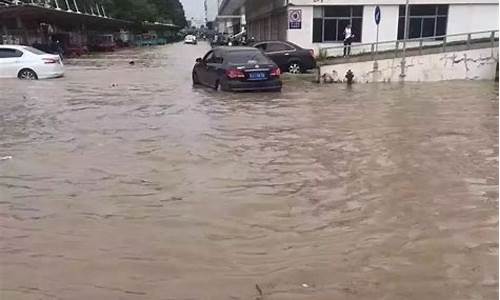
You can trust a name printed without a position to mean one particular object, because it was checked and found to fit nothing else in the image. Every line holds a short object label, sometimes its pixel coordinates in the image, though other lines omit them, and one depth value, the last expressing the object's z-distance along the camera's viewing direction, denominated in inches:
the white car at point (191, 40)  3698.3
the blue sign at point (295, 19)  1184.8
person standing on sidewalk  1099.3
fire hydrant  803.3
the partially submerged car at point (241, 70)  637.3
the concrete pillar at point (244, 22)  2515.5
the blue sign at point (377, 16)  886.4
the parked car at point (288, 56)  903.6
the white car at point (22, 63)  813.2
